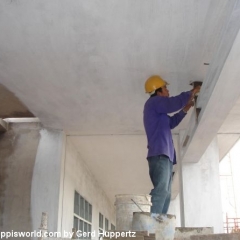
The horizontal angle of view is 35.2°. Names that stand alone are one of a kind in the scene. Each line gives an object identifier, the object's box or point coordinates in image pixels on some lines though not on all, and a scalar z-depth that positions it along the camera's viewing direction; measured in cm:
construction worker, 321
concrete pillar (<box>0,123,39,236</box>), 508
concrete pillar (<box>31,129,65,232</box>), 505
